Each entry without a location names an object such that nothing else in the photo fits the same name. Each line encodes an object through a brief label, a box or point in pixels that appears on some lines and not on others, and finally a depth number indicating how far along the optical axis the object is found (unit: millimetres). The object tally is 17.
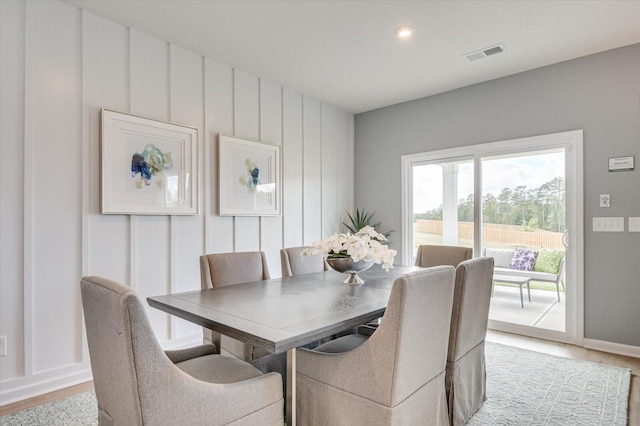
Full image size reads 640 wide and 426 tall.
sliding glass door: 3424
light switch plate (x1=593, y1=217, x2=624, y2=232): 3146
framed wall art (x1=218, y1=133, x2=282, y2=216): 3494
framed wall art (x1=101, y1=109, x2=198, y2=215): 2721
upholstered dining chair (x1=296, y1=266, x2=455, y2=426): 1406
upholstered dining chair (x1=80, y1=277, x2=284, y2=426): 1079
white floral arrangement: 2215
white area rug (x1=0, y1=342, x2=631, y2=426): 2082
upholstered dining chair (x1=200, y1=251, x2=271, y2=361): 2127
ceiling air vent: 3144
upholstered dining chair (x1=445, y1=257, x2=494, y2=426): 1891
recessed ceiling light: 2841
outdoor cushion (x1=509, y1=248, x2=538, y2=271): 3671
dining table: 1348
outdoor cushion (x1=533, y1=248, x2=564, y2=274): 3510
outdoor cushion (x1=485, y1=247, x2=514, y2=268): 3818
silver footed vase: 2270
